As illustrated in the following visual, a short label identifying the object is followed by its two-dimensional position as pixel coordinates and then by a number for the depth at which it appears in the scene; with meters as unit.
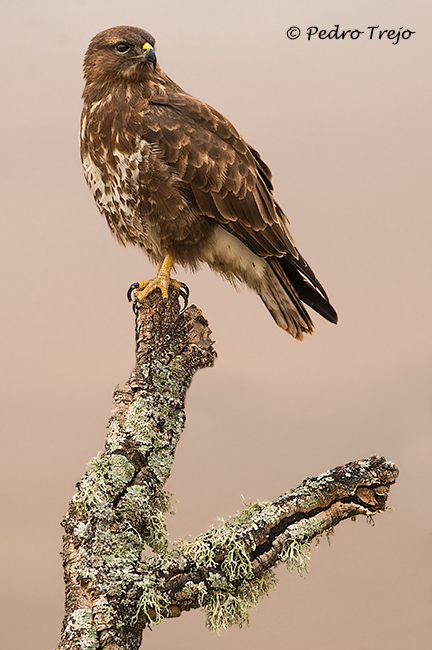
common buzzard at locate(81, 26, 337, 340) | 7.05
